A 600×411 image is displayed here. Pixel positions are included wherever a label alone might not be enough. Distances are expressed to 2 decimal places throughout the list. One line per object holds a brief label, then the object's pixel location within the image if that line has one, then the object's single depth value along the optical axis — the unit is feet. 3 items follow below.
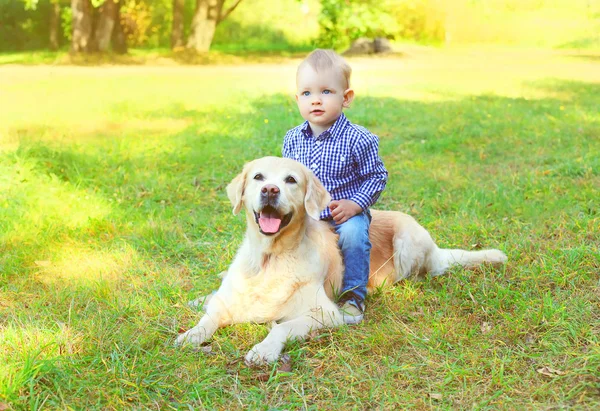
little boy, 11.85
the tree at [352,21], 69.36
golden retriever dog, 10.37
